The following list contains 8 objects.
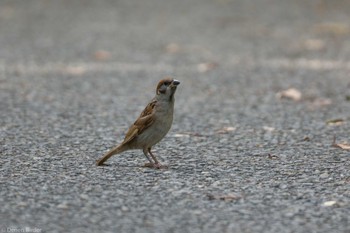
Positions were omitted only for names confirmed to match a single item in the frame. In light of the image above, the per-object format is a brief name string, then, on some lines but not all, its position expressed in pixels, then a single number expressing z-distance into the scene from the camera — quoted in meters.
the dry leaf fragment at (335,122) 14.51
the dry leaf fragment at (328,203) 8.87
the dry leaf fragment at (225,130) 13.86
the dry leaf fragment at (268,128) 14.03
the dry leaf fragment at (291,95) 17.04
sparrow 10.44
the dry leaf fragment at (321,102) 16.30
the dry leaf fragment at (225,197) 9.08
